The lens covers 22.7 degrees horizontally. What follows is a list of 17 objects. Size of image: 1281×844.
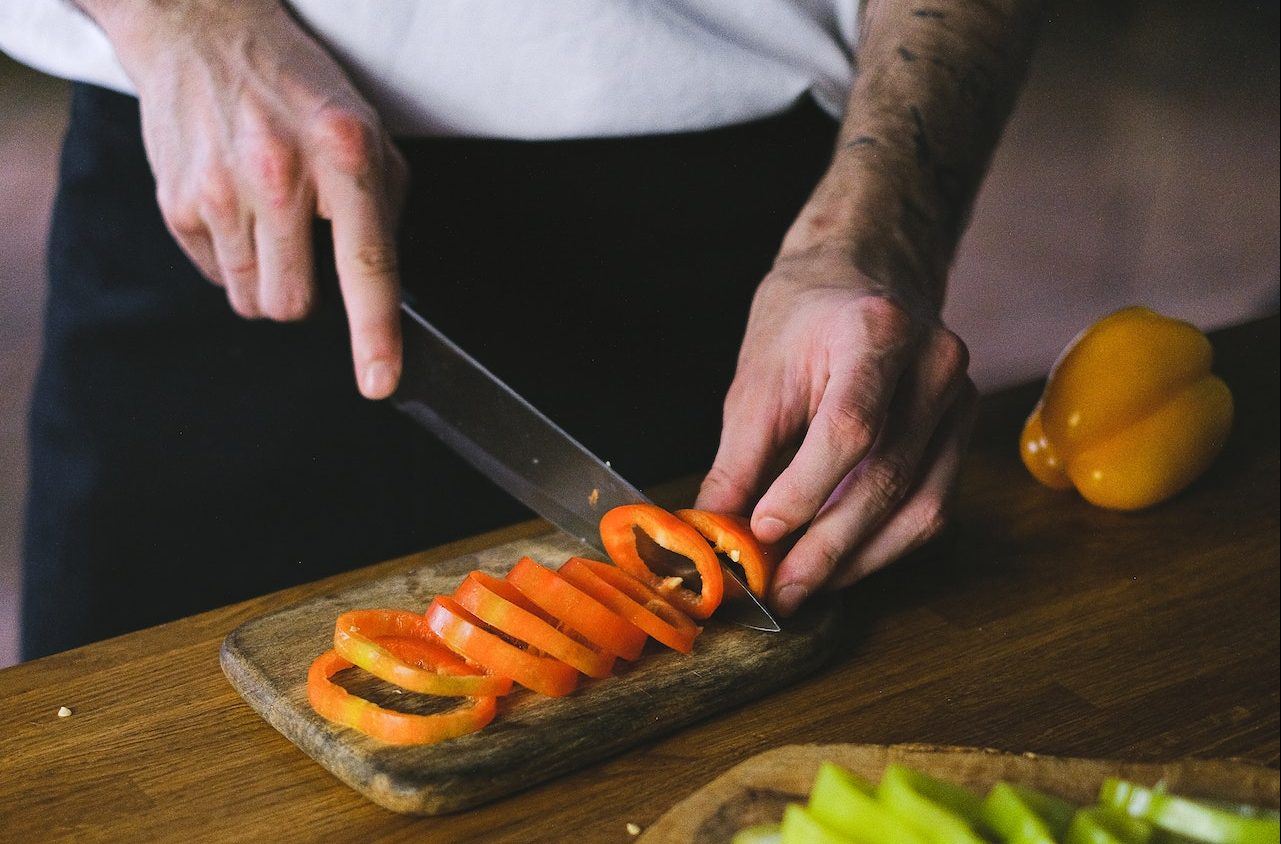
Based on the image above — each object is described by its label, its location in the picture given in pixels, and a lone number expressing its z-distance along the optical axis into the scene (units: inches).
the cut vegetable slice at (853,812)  39.8
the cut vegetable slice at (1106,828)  39.9
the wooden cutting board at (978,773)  41.8
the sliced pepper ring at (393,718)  42.7
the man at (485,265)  46.4
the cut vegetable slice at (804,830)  39.7
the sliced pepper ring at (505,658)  43.4
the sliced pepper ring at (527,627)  43.6
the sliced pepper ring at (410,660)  43.3
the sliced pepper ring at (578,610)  44.0
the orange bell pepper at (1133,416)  50.0
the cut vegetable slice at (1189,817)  40.0
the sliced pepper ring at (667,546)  45.1
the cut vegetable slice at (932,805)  39.5
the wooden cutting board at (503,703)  42.4
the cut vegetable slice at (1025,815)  39.8
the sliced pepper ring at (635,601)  44.4
